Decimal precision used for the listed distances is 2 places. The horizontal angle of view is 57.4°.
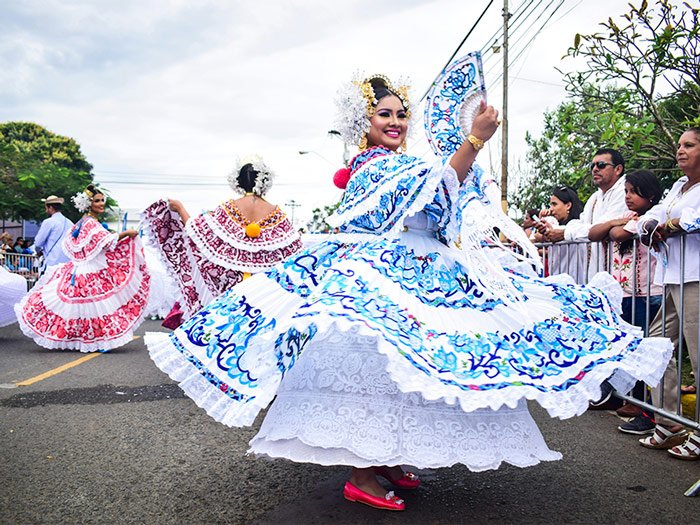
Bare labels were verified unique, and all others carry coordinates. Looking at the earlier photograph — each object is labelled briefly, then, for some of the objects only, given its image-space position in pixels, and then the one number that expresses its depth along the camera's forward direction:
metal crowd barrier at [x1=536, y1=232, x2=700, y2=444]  3.76
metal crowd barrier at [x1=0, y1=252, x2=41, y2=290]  15.18
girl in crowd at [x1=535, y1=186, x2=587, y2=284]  5.45
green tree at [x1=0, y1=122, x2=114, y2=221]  23.17
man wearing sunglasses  5.21
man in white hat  9.52
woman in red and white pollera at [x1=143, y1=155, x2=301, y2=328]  5.91
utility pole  16.58
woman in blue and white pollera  2.54
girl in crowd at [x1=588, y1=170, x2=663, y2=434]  4.54
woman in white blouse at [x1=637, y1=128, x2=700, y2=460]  3.74
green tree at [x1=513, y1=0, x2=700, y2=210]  5.55
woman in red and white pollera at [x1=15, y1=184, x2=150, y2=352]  7.79
